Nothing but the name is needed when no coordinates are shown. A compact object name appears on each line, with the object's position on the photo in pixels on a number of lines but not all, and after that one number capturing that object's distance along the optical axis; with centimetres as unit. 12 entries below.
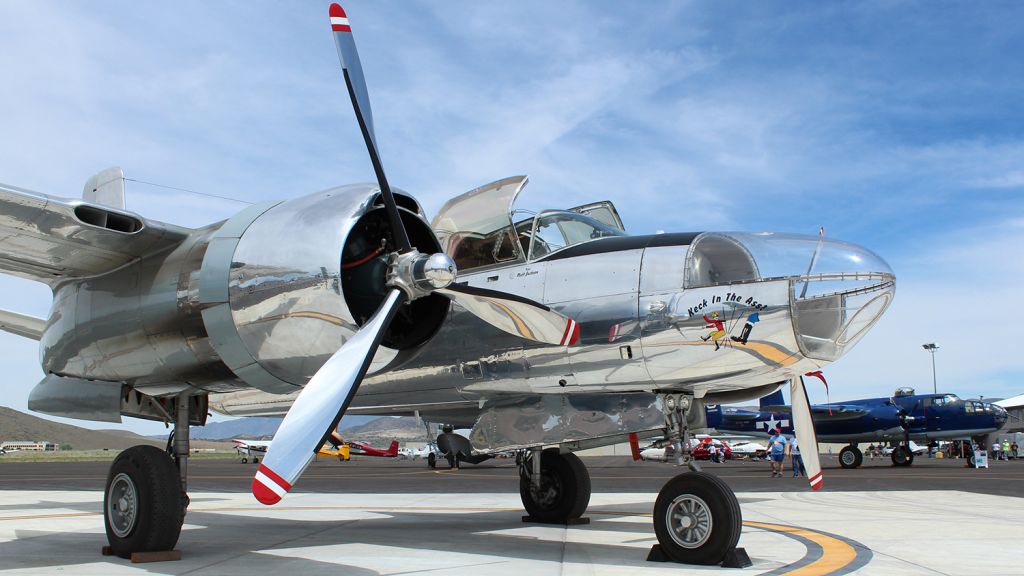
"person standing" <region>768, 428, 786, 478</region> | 2667
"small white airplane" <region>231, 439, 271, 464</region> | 5856
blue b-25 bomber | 3591
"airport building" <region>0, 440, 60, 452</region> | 11969
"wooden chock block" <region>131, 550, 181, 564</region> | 739
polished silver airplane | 680
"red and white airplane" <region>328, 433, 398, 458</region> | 6025
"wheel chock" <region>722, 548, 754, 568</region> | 688
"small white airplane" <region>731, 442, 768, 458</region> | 6294
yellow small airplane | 5172
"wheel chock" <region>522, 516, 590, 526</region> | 1090
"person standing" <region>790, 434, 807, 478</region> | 2826
